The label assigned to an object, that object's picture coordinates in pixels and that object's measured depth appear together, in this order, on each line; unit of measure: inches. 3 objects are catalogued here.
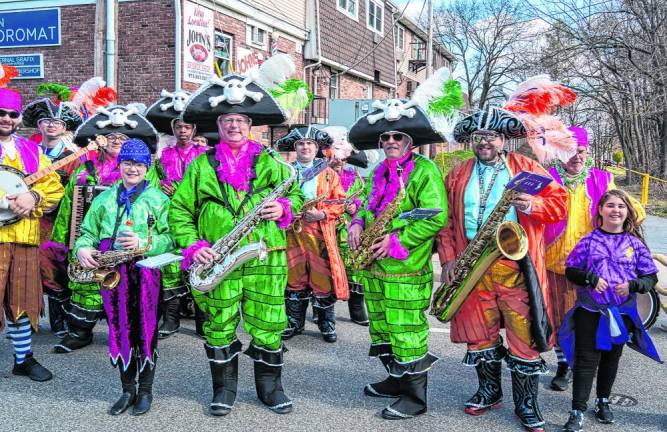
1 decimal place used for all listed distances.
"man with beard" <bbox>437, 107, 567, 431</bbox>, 148.8
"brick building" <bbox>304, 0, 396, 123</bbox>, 749.9
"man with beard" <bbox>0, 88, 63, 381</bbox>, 177.8
